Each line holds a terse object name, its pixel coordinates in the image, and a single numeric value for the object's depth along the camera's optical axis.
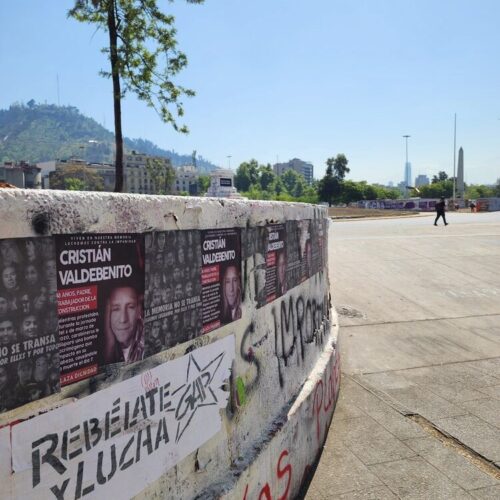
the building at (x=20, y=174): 114.25
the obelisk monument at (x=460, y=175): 79.81
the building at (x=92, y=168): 119.12
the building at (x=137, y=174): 148.75
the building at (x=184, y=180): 184.12
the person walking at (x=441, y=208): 26.27
